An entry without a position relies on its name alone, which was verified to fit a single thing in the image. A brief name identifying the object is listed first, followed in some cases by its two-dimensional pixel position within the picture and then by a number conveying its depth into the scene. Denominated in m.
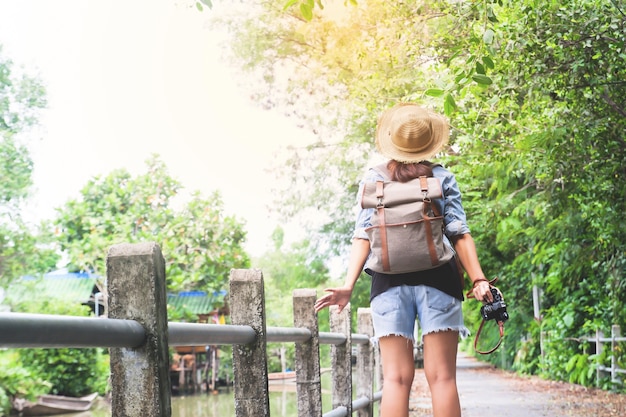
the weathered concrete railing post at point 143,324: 1.88
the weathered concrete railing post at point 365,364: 6.48
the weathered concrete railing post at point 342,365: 5.21
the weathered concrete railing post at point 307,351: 4.16
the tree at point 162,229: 27.84
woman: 3.34
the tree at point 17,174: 25.48
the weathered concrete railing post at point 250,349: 3.06
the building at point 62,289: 24.31
